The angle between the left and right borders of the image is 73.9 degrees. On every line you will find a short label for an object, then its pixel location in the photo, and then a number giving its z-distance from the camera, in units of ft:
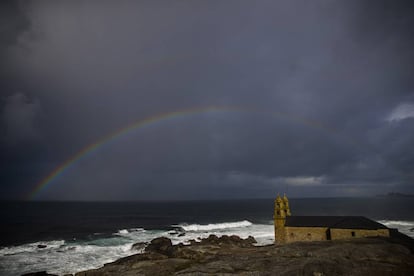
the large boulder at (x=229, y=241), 171.23
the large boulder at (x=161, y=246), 143.76
